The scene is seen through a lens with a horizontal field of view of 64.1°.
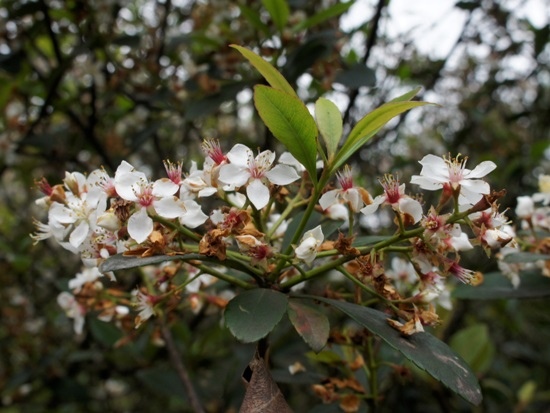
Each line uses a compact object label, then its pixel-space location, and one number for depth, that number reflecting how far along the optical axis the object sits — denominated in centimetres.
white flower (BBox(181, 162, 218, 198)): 11
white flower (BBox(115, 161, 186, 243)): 10
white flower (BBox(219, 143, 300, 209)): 10
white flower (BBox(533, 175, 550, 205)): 15
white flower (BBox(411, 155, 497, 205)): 10
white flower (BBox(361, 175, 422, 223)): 10
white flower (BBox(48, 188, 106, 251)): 11
